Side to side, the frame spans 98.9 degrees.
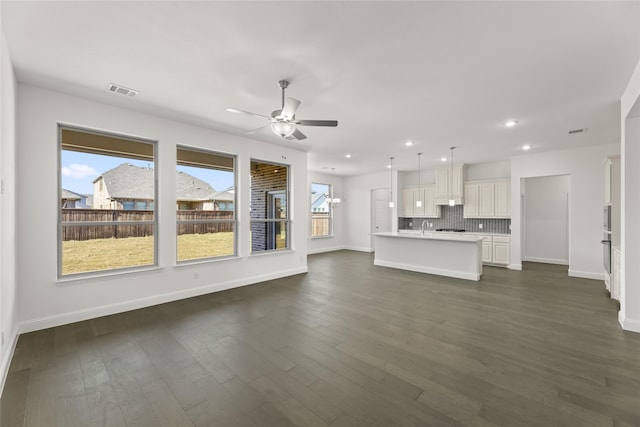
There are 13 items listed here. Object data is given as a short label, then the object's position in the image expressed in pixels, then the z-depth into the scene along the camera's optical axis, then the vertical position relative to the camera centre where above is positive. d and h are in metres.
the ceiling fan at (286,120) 3.02 +1.09
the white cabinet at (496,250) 7.11 -0.99
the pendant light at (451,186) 8.16 +0.79
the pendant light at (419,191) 8.96 +0.70
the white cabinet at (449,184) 8.00 +0.85
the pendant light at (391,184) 9.52 +1.00
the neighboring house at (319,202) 9.90 +0.40
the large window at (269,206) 5.89 +0.16
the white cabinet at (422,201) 8.82 +0.34
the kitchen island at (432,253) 5.87 -0.98
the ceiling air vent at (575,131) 4.91 +1.47
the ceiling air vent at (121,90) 3.29 +1.53
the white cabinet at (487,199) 7.34 +0.38
